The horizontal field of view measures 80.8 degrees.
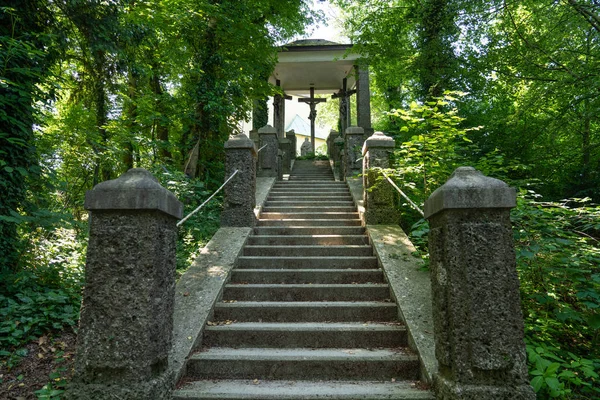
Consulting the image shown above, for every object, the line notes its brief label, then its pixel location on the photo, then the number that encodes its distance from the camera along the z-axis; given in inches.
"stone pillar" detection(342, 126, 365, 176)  331.6
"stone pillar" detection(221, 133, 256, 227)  208.8
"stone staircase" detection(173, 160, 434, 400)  103.7
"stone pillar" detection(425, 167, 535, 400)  83.4
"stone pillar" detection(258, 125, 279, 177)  353.7
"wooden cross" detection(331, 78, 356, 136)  591.2
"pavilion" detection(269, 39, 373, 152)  497.7
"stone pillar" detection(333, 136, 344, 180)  414.0
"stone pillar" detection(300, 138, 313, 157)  721.2
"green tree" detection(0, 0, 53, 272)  159.8
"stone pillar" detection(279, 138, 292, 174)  454.0
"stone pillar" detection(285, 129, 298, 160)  546.2
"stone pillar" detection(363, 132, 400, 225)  205.8
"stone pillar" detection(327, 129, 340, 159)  493.0
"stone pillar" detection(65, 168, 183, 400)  86.2
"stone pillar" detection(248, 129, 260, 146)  415.8
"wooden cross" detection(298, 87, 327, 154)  628.1
